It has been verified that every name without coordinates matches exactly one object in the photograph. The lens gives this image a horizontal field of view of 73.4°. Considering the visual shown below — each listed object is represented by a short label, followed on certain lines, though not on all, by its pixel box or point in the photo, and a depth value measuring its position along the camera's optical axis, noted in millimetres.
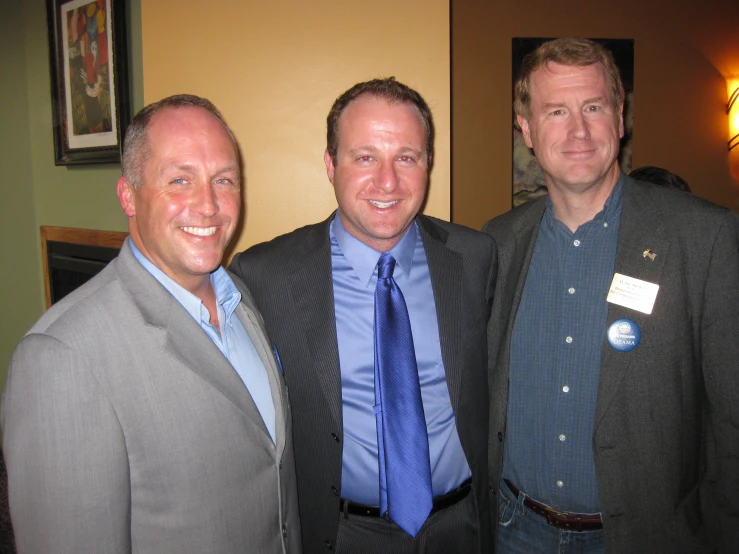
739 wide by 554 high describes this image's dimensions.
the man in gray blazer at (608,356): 1583
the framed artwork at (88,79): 2590
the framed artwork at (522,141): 4809
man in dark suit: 1624
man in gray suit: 1004
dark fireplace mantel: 2900
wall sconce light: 5230
